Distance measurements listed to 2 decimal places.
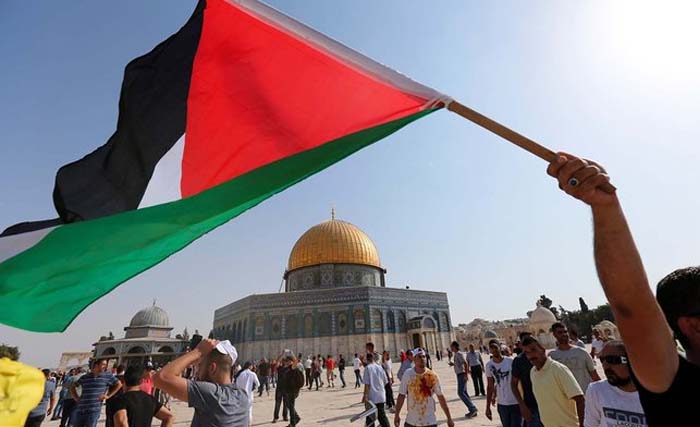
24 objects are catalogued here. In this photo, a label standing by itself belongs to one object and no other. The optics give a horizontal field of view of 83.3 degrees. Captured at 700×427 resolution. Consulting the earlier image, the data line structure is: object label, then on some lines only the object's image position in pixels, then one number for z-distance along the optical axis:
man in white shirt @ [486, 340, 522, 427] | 5.26
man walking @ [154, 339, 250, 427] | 2.79
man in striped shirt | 6.20
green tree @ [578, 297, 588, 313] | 44.81
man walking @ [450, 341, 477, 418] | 8.35
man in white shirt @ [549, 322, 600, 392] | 4.74
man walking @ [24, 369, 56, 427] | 6.01
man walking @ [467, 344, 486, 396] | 10.82
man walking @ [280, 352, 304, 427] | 8.78
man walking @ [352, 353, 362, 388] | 16.03
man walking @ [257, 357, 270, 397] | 17.76
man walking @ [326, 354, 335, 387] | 18.48
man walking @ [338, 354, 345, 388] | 17.26
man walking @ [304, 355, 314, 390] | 18.53
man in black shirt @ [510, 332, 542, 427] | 4.62
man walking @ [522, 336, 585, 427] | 3.78
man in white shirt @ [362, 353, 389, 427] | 6.92
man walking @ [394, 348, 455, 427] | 4.59
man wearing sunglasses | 2.77
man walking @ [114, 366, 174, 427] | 4.14
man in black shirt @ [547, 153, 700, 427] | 1.06
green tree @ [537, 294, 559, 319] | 46.22
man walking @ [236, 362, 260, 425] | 7.01
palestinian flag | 2.44
